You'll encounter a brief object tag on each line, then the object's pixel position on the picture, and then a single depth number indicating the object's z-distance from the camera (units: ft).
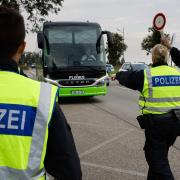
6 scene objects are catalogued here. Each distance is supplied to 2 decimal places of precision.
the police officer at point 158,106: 15.98
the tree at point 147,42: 281.54
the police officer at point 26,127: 6.72
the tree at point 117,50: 274.77
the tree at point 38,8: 116.06
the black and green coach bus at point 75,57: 54.39
